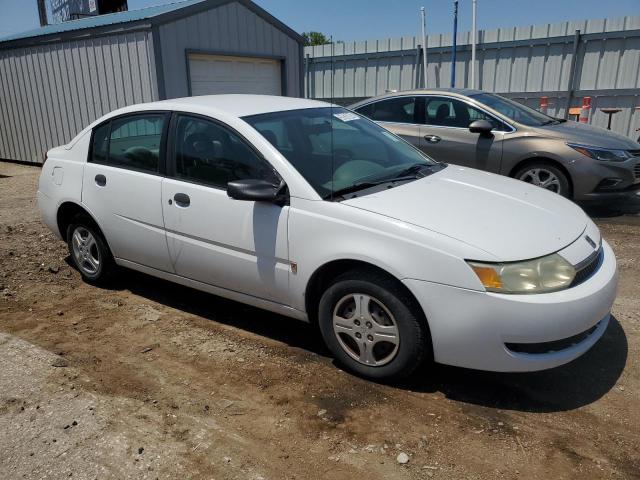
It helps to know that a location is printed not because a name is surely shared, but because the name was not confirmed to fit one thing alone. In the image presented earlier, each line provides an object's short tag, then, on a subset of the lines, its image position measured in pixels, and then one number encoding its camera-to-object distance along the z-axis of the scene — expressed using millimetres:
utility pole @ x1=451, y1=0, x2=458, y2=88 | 12773
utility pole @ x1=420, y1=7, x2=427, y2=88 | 13305
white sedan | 2848
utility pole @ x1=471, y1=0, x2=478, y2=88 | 12445
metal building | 9641
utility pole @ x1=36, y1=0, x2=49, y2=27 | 16875
